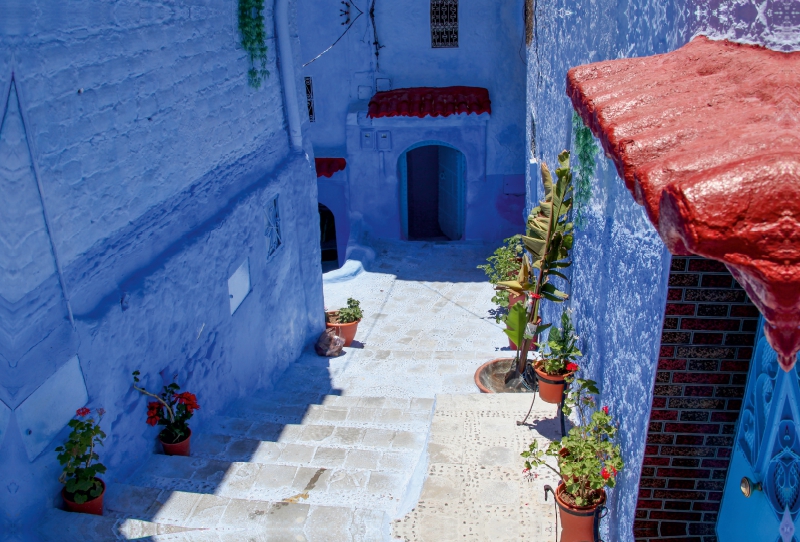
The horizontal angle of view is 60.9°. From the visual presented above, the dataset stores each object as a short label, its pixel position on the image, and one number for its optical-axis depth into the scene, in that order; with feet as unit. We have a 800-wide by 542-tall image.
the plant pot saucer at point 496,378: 24.61
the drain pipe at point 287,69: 27.68
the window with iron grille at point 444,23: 45.44
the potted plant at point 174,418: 18.11
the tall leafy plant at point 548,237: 20.15
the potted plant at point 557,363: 19.42
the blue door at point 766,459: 9.29
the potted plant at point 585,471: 14.05
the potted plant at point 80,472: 14.06
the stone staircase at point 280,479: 13.60
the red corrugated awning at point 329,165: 48.08
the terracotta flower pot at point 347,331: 34.19
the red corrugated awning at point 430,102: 44.88
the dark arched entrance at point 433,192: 49.57
